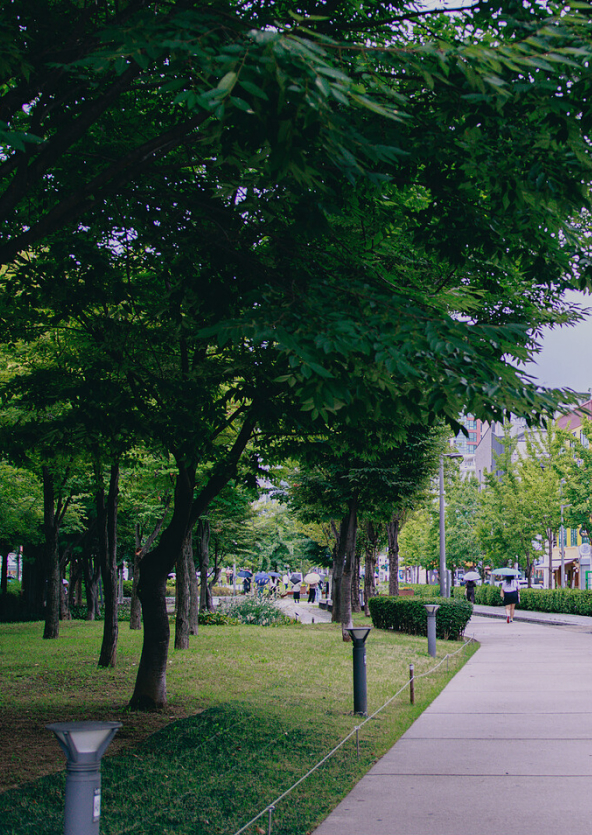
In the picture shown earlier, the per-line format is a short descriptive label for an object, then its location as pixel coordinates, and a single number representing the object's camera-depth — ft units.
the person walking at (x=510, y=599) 100.68
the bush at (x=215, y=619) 88.89
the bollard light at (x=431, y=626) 53.42
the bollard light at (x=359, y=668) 32.78
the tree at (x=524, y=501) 139.54
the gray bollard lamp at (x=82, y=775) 11.66
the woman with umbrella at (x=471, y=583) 144.46
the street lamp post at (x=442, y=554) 89.51
